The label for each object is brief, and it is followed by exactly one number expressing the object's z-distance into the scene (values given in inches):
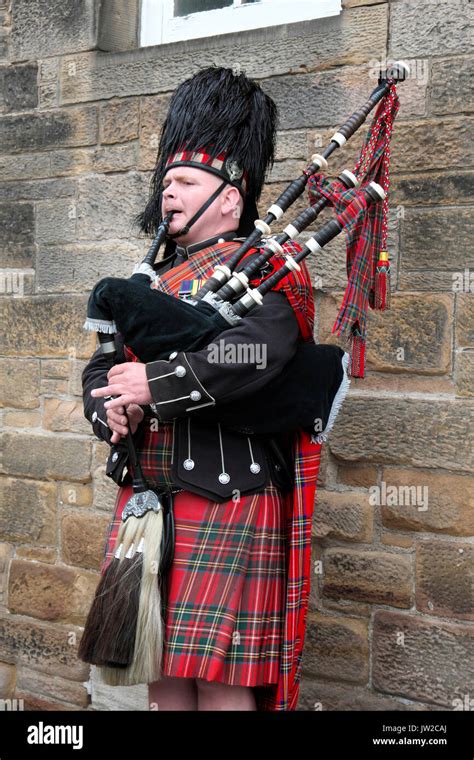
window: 131.3
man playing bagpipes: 90.4
